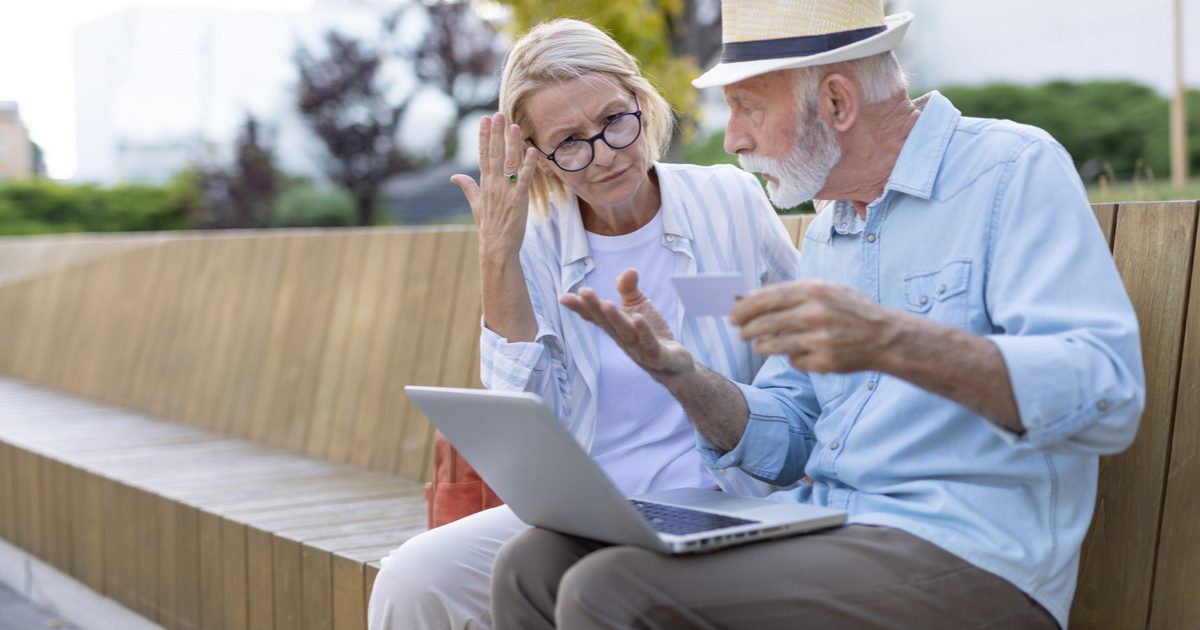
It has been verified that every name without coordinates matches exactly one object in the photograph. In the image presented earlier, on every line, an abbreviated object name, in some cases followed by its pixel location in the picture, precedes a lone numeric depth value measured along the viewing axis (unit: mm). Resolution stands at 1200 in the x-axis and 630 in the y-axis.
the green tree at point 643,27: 7453
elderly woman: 2650
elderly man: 1724
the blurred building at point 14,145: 31406
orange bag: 2897
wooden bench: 2291
